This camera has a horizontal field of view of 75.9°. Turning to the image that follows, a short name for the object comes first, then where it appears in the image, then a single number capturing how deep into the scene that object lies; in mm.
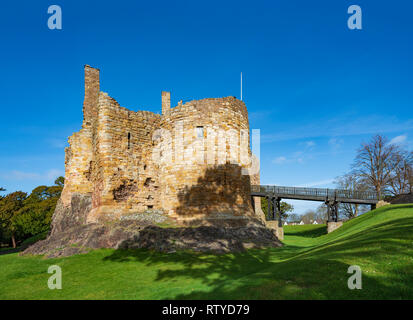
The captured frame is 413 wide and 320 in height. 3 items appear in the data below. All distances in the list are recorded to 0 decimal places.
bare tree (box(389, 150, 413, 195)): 32969
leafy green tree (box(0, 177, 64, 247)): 28125
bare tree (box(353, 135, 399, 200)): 33641
